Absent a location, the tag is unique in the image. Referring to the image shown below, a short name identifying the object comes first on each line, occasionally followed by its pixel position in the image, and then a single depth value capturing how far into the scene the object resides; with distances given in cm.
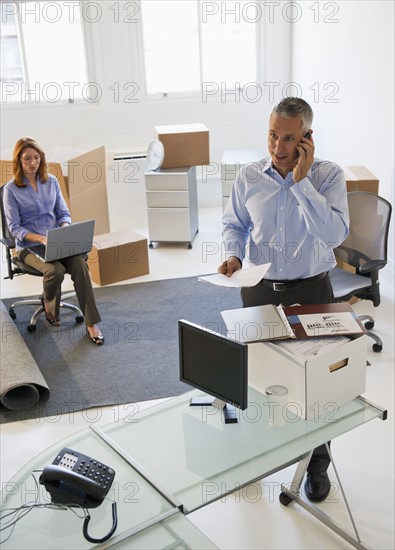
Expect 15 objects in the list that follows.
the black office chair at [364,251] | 441
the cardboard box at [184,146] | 661
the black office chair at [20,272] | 503
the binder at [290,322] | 265
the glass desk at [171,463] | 217
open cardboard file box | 253
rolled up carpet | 400
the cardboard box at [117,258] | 589
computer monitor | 246
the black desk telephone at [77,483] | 225
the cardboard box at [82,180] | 611
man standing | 275
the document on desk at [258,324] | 265
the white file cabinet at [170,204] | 653
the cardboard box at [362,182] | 521
